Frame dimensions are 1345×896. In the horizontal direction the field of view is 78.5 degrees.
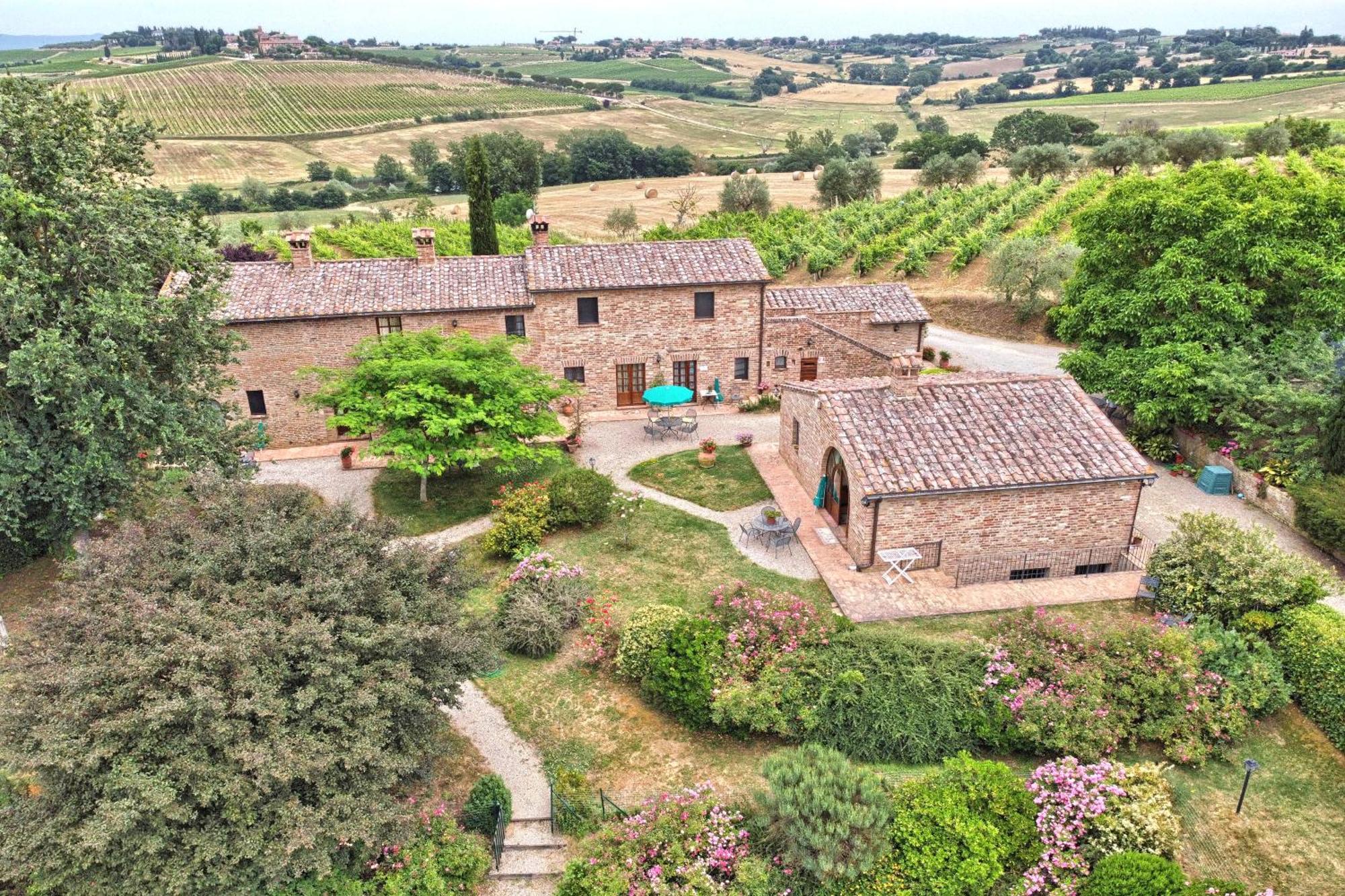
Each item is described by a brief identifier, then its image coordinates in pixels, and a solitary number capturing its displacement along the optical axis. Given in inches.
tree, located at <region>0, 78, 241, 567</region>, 697.6
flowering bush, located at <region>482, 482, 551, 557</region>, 898.7
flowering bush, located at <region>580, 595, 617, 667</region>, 724.0
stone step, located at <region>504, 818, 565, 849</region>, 557.9
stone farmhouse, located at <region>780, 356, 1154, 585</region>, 821.9
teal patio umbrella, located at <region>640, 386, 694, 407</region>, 1197.1
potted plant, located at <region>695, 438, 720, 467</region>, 1118.4
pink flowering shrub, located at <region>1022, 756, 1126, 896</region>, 518.0
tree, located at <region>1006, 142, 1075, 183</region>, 2600.9
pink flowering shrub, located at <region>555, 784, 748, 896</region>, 502.9
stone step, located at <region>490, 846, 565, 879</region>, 543.2
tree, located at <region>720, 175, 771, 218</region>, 2755.9
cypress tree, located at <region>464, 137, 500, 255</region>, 1646.2
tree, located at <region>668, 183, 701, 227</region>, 2780.5
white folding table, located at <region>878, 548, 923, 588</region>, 822.5
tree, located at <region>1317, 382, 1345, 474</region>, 901.8
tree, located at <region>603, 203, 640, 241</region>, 2630.4
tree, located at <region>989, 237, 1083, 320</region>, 1640.0
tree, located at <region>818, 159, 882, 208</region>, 2758.4
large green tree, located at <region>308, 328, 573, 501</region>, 941.8
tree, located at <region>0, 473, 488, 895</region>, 449.1
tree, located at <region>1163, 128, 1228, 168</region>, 2330.2
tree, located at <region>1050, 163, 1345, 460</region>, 994.1
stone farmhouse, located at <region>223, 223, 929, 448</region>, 1175.0
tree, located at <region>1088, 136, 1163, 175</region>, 2416.3
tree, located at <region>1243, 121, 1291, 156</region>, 2335.1
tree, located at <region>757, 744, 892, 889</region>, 499.5
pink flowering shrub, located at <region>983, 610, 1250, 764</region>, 606.9
